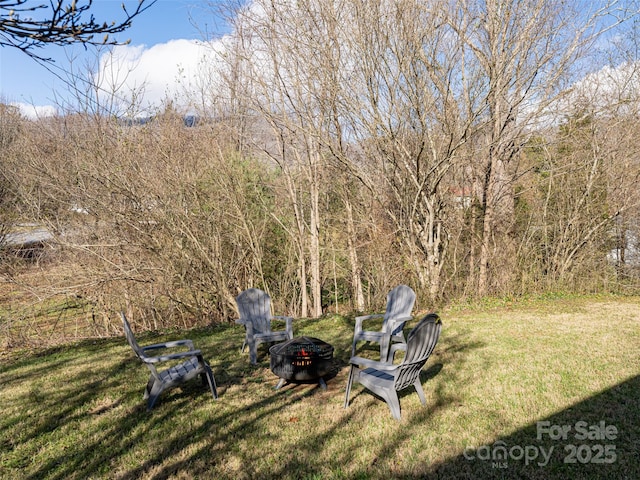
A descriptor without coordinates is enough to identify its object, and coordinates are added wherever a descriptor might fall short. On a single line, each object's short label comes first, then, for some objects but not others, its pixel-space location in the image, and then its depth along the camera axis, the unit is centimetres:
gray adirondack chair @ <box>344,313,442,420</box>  357
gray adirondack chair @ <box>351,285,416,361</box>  506
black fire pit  415
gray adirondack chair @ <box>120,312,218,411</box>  383
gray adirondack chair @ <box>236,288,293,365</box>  558
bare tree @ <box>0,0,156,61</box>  201
